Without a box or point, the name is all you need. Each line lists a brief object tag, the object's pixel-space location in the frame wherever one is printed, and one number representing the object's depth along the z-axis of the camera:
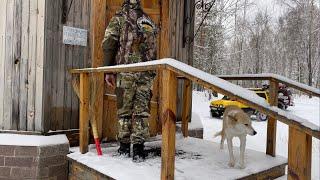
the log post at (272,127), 4.72
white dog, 4.12
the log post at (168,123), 3.14
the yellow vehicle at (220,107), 16.20
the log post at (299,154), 2.26
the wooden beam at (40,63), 4.82
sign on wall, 5.02
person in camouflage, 4.25
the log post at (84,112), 4.51
